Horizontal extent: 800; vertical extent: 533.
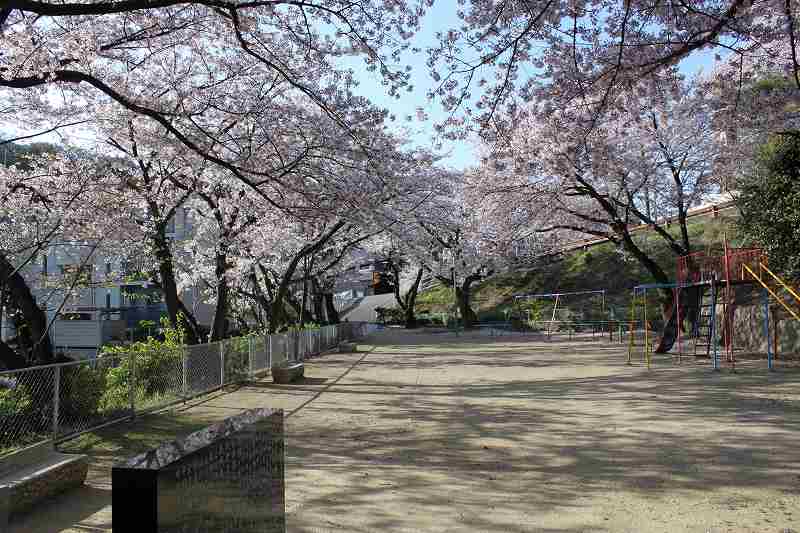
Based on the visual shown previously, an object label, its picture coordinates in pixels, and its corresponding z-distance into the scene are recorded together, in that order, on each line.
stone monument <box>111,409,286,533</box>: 2.72
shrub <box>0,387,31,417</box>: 6.48
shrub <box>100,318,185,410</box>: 8.93
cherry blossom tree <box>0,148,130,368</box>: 10.92
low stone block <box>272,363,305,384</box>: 13.65
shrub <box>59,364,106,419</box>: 7.54
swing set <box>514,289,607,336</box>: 34.29
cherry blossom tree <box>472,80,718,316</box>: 18.20
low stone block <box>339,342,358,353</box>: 24.33
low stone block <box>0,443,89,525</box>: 4.74
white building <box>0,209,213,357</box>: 11.75
